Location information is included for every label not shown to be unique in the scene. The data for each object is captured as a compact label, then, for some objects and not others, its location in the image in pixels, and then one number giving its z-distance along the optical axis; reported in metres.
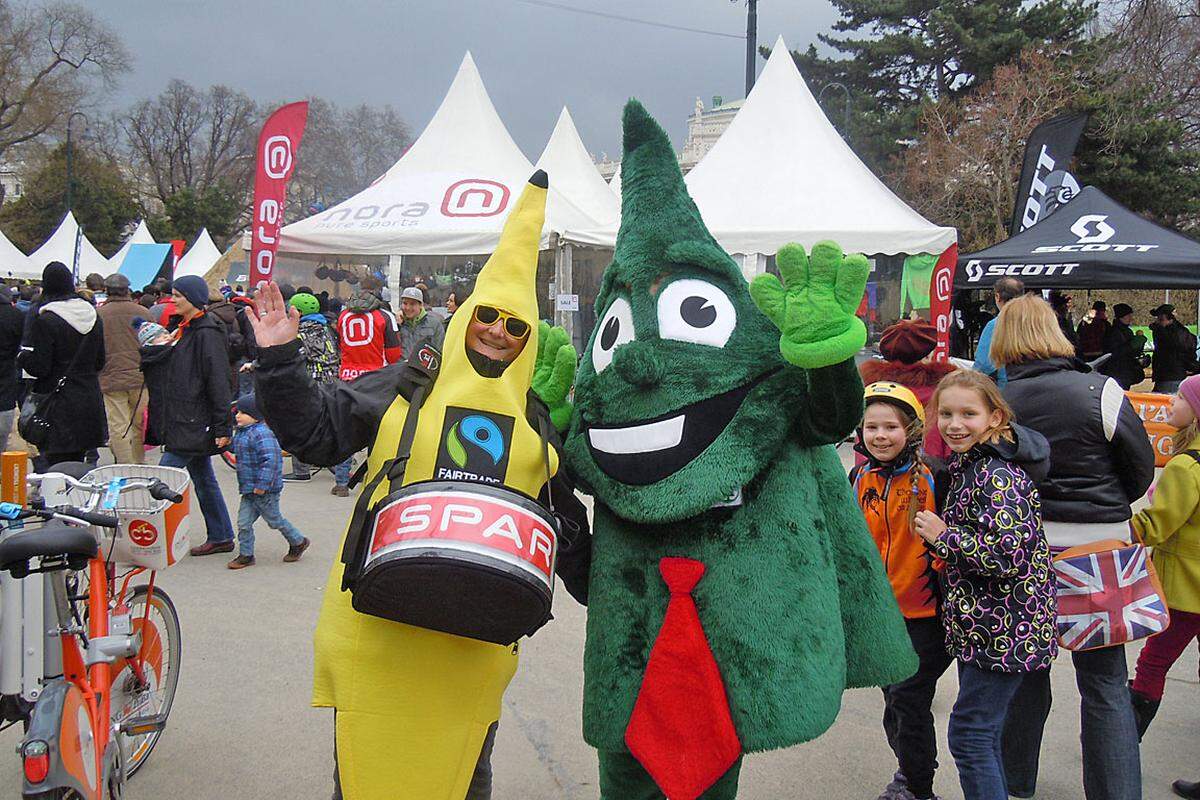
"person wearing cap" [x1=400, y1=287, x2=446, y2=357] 8.07
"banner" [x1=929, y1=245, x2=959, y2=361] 8.92
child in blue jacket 5.66
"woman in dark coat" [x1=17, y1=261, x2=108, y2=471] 5.97
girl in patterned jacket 2.52
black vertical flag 9.09
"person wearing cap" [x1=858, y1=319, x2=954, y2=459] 3.83
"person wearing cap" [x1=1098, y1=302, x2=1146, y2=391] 11.31
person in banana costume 1.97
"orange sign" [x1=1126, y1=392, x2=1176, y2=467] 6.20
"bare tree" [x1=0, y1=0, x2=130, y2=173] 34.78
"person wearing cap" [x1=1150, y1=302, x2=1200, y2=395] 10.98
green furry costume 2.05
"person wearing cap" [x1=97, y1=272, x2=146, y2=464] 7.23
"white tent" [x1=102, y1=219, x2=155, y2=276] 26.25
